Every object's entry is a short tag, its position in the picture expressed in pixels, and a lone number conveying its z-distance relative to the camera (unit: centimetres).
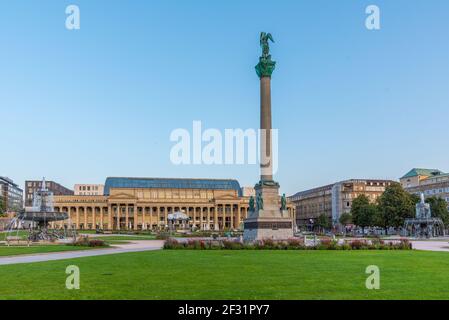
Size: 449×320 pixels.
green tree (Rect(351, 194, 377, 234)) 12100
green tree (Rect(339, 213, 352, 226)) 15988
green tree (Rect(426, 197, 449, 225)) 11562
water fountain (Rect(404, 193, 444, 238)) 9694
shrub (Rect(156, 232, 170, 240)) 8303
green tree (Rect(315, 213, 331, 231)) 17585
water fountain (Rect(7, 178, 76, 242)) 6141
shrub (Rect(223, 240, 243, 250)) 4603
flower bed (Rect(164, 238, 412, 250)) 4594
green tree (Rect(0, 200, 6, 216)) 14624
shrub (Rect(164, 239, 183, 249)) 4731
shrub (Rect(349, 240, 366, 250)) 4741
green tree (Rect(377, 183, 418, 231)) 10862
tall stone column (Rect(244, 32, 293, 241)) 5581
